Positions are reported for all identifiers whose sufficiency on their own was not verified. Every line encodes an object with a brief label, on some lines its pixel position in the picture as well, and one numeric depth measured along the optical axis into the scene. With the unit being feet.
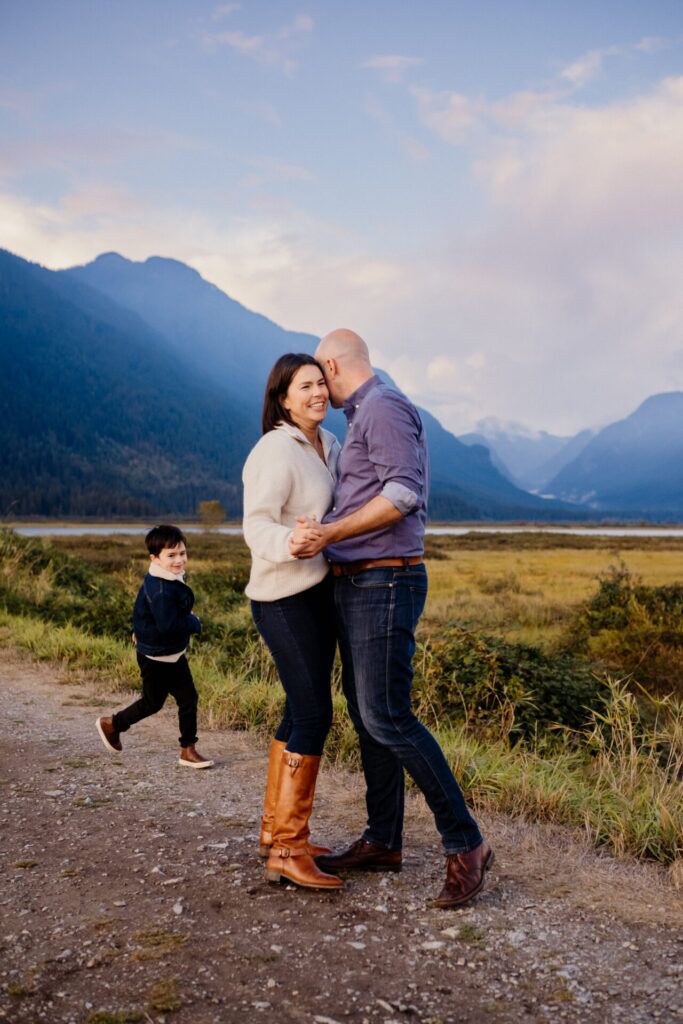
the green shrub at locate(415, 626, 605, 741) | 22.33
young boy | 16.74
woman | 10.82
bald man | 10.36
